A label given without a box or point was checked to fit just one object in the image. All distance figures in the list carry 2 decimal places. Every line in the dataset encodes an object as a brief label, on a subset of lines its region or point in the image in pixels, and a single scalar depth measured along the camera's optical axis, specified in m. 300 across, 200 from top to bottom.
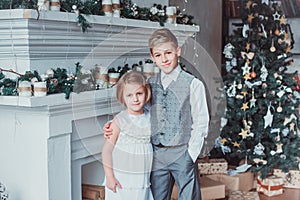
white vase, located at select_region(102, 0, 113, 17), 2.14
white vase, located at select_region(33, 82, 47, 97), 1.77
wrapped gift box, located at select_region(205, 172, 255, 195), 3.36
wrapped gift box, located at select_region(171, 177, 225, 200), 2.94
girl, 1.63
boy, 1.61
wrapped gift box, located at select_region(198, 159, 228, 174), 3.38
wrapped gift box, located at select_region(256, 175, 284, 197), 3.46
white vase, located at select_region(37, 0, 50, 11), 1.83
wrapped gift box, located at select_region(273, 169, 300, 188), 3.60
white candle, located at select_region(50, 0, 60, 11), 1.88
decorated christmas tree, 3.45
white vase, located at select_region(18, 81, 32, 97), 1.76
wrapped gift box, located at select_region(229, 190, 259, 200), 3.08
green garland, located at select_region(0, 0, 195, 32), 1.81
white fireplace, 1.82
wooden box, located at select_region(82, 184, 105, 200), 2.25
